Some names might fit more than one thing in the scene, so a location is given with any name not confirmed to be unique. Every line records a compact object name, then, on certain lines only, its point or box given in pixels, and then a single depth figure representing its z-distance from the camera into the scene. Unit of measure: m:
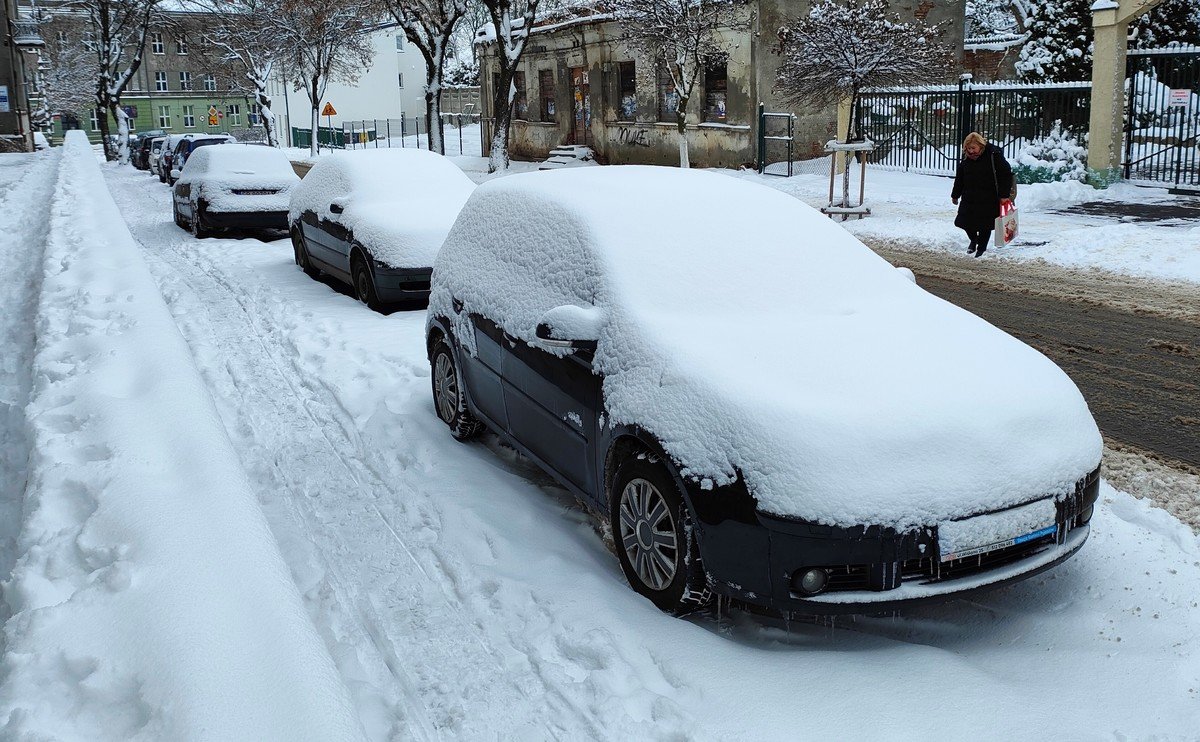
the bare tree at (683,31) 25.89
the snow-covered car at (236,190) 16.84
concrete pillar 18.38
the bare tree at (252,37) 44.97
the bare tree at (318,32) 41.59
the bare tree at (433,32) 30.72
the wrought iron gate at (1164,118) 18.28
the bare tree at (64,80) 82.62
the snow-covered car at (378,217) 10.62
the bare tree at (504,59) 28.70
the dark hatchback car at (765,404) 3.87
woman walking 12.99
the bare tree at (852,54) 20.22
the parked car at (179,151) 30.22
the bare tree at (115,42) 46.34
